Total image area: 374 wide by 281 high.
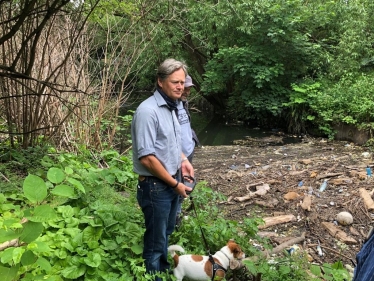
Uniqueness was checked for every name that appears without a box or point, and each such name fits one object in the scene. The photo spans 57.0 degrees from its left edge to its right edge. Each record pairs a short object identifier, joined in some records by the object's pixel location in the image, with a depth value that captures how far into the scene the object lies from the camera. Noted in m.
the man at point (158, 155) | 2.43
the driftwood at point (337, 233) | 4.16
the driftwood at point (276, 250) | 2.93
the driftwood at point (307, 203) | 4.95
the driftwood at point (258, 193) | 5.46
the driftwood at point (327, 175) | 6.32
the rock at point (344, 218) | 4.56
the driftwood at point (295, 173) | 6.68
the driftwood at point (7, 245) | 2.72
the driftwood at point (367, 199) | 4.89
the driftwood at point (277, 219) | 4.59
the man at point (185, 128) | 3.39
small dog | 2.83
